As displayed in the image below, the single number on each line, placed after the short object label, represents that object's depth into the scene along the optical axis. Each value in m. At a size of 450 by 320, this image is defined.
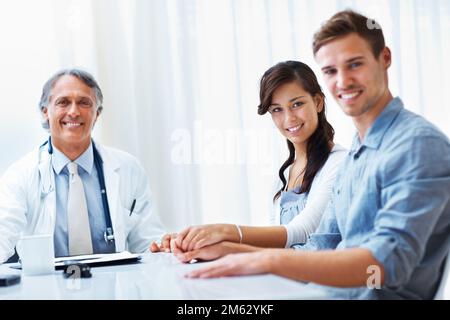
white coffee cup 1.98
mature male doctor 2.54
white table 1.57
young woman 2.28
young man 1.74
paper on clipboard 2.05
